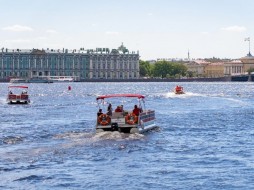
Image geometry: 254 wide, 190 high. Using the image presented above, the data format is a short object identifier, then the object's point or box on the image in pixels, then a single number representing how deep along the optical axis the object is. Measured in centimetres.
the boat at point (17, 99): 10103
